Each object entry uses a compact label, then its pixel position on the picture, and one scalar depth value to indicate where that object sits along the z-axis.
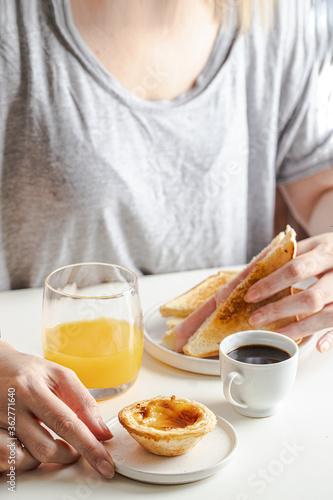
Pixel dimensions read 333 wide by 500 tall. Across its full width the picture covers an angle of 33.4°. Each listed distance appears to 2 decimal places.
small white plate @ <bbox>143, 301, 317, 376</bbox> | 1.00
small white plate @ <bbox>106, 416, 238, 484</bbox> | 0.71
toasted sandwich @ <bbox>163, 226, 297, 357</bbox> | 1.03
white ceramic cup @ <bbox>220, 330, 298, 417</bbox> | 0.84
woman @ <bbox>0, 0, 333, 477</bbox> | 1.47
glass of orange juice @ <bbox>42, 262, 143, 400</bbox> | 0.87
